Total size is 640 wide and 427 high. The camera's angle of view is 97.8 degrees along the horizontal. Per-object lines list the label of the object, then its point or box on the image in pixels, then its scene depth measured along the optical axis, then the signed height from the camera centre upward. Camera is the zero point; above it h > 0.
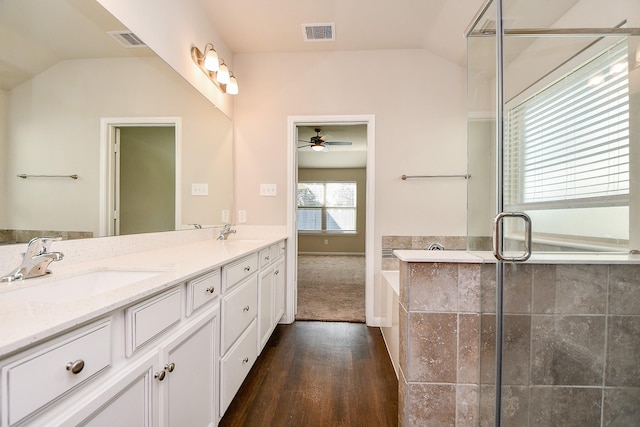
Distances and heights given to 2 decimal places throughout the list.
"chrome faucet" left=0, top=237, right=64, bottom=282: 0.88 -0.16
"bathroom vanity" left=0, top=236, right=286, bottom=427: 0.53 -0.35
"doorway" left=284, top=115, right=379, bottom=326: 2.70 +0.13
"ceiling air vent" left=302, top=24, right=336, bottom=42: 2.37 +1.59
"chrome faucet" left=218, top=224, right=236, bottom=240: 2.34 -0.17
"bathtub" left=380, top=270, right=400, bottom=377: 1.87 -0.74
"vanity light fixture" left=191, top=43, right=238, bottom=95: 2.13 +1.15
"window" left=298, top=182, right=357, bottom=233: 7.41 +0.16
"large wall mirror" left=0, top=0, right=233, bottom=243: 0.94 +0.38
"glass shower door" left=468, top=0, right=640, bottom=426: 1.13 +0.04
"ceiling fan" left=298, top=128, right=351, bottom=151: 4.46 +1.16
